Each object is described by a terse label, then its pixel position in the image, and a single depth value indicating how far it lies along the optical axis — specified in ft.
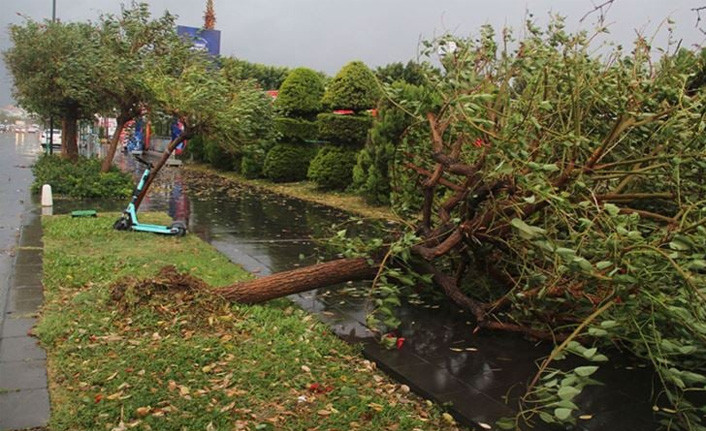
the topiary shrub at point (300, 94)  57.11
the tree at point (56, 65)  39.04
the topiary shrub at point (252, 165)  60.55
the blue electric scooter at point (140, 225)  28.71
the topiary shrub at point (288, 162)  58.49
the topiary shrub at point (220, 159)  71.72
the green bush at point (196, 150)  81.20
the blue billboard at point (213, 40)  73.32
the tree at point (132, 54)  38.37
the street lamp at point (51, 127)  57.85
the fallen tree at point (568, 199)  10.04
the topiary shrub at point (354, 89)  50.49
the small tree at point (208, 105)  28.37
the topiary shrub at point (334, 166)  50.34
